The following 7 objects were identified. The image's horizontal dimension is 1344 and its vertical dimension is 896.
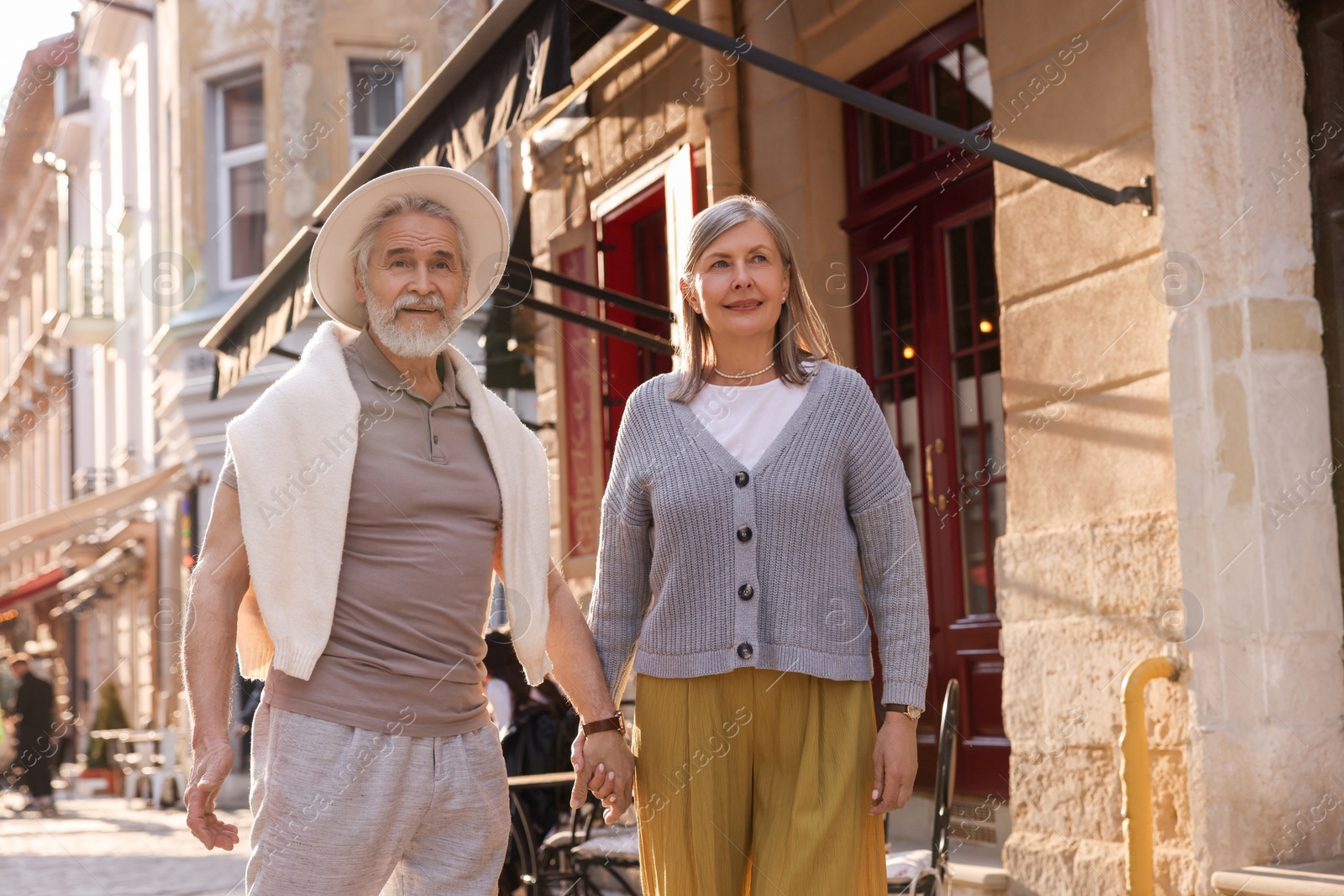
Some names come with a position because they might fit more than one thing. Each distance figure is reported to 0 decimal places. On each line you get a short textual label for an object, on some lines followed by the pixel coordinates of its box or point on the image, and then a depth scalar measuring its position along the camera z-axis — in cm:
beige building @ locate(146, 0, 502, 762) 1742
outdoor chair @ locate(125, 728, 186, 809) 1719
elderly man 279
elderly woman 296
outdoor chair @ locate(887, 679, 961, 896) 457
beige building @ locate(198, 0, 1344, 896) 465
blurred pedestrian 1827
